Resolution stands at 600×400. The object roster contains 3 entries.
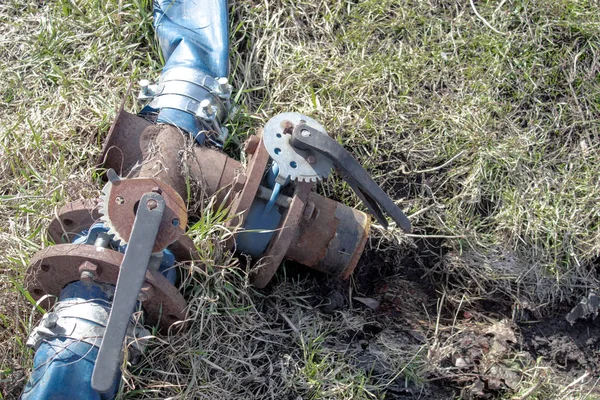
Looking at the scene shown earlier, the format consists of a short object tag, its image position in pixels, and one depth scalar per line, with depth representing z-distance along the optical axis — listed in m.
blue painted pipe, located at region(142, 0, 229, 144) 2.07
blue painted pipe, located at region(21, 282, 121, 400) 1.82
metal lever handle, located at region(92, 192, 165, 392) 1.75
